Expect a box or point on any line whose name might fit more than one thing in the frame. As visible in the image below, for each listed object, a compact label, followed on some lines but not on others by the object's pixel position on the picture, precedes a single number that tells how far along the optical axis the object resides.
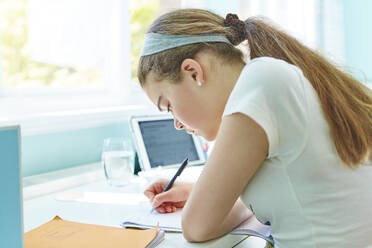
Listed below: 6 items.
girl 0.80
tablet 1.62
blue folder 0.65
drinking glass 1.45
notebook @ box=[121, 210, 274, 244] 0.95
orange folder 0.86
